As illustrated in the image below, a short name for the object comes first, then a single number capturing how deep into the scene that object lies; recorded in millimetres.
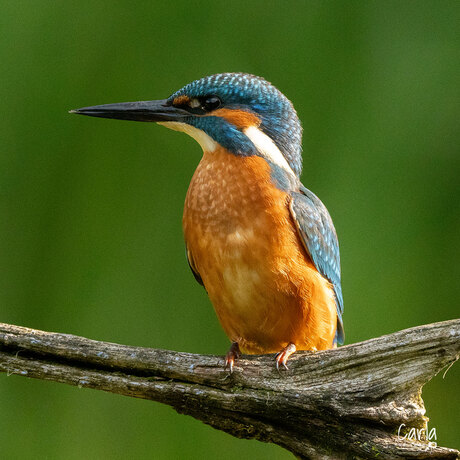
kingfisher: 5980
